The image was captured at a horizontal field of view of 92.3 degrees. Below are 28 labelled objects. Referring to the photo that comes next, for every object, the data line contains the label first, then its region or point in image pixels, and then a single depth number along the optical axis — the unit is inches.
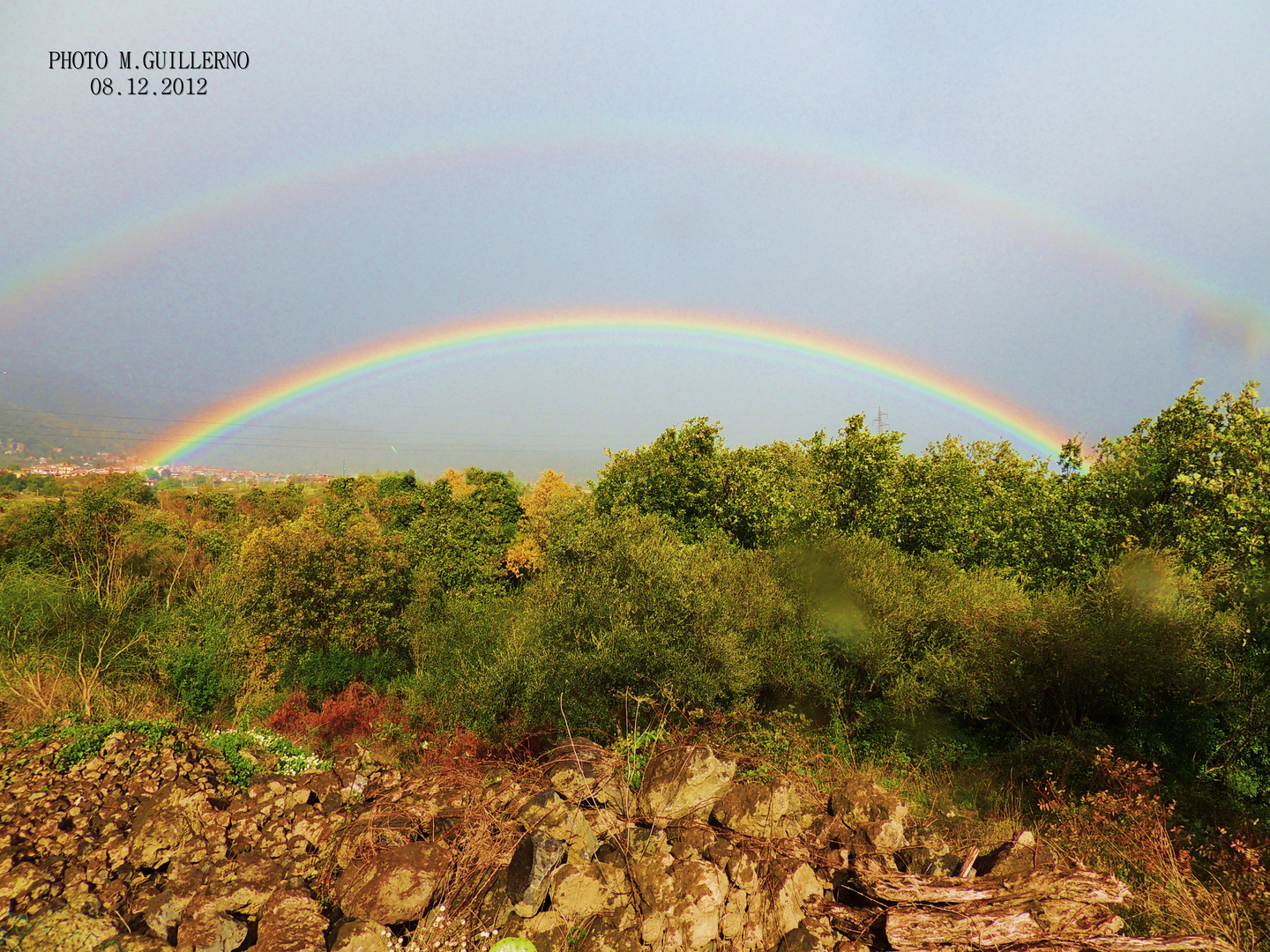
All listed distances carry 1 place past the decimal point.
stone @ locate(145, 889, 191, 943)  275.1
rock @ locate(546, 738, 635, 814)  317.7
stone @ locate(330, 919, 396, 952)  255.0
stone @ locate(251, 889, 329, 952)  257.3
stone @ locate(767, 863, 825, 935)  262.7
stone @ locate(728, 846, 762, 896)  270.1
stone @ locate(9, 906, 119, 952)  266.5
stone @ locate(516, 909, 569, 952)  253.8
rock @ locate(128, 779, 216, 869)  340.8
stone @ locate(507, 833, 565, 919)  262.5
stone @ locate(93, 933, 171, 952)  263.0
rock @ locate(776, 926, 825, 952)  248.2
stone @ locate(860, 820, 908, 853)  301.0
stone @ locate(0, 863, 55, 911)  301.1
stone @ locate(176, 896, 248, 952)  261.0
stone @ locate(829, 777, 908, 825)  323.9
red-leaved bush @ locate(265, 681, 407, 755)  730.8
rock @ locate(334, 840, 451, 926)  269.6
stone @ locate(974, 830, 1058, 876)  268.5
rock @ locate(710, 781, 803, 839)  304.5
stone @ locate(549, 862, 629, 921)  262.5
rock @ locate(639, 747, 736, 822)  314.8
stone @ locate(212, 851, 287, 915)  279.0
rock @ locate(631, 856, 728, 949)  251.9
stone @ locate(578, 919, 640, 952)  246.1
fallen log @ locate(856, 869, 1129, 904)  248.1
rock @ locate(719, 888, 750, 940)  259.6
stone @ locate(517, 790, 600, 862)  287.4
